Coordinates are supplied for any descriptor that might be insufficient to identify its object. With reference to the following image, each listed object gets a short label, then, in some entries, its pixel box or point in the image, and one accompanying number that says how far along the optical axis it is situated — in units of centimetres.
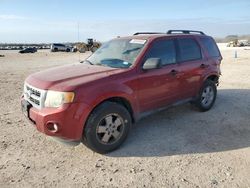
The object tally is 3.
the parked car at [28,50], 3770
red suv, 273
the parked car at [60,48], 3808
